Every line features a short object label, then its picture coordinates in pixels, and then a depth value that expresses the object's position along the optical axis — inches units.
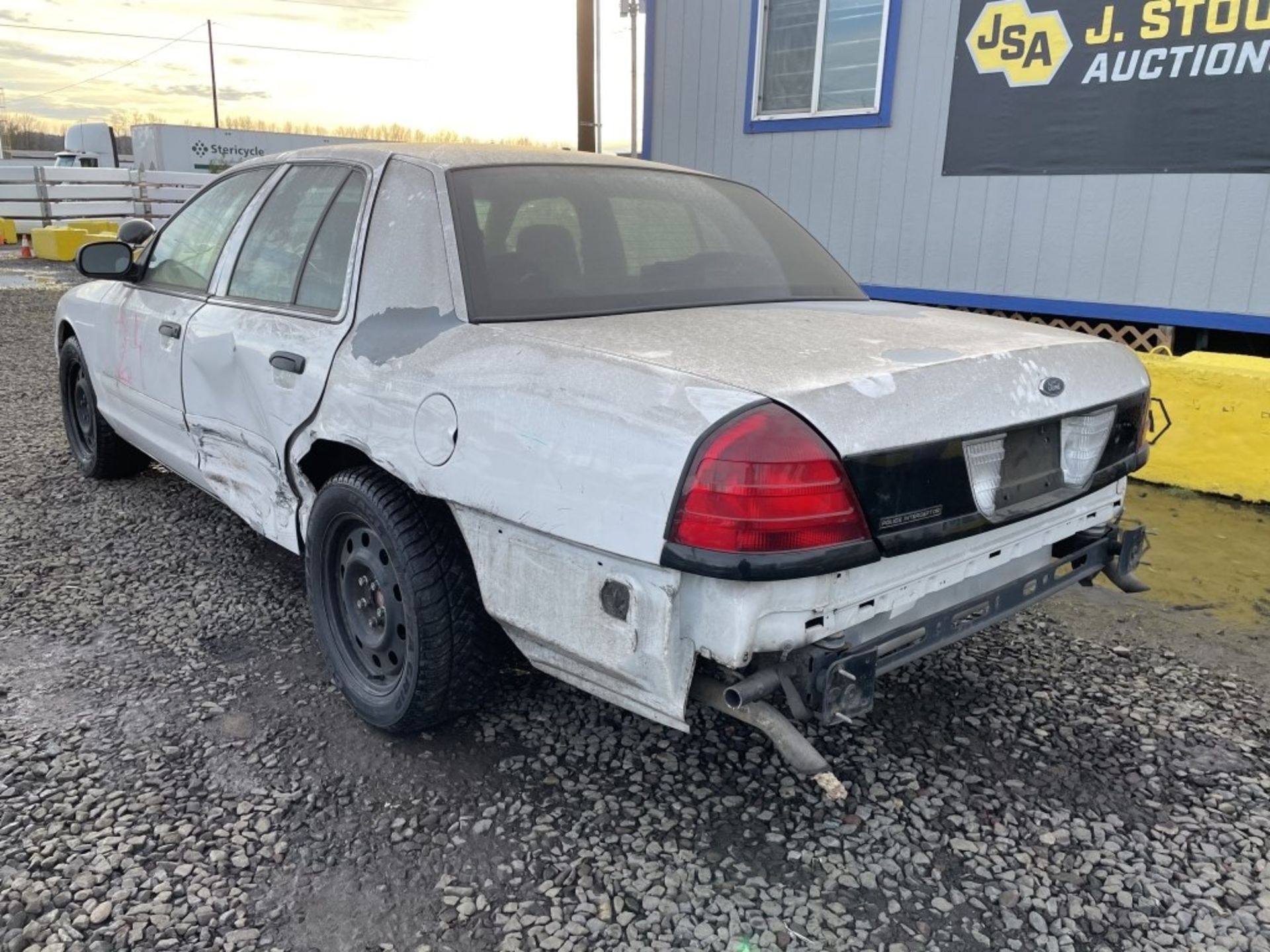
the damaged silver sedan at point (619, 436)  80.3
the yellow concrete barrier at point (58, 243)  682.8
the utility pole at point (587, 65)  411.5
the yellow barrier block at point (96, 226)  729.0
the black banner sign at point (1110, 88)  245.3
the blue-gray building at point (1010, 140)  251.8
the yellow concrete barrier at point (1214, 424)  203.9
